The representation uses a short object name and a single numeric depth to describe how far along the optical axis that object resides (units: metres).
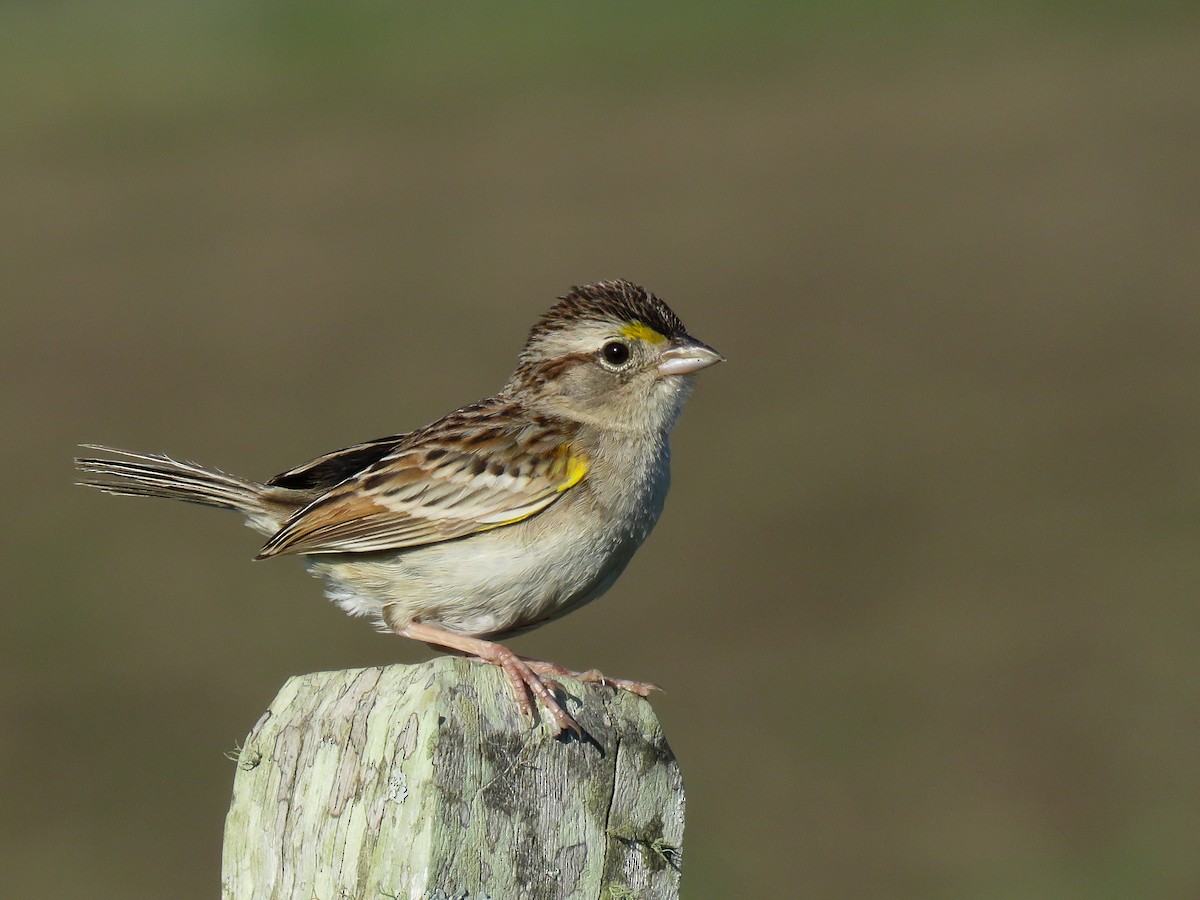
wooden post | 6.76
